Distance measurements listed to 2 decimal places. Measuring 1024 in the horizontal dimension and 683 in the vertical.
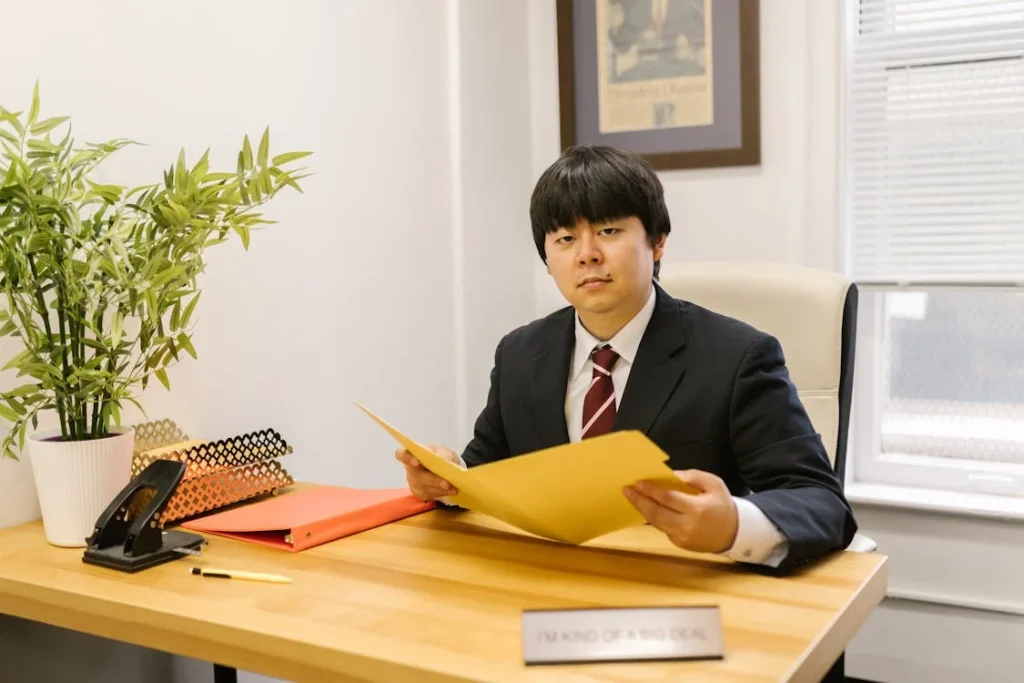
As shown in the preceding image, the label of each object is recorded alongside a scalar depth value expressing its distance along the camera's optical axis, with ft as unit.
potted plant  3.94
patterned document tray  4.44
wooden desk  2.77
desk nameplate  2.71
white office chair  5.76
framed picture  7.88
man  4.17
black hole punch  3.79
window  7.20
